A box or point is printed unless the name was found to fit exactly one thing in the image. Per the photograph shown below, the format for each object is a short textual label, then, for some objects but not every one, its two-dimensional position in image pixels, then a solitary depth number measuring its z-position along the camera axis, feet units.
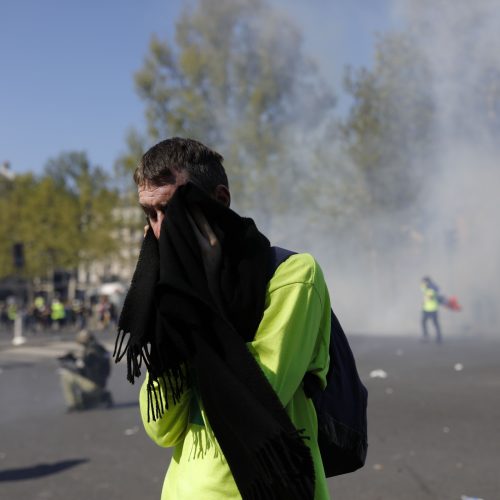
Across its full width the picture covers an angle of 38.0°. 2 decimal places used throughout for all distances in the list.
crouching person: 29.14
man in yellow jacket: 4.76
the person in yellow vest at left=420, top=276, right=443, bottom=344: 53.98
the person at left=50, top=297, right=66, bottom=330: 96.73
